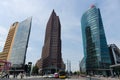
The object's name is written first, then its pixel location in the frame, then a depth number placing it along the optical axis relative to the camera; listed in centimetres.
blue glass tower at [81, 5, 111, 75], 6409
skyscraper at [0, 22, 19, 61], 8473
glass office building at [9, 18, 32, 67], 7212
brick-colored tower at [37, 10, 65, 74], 8244
